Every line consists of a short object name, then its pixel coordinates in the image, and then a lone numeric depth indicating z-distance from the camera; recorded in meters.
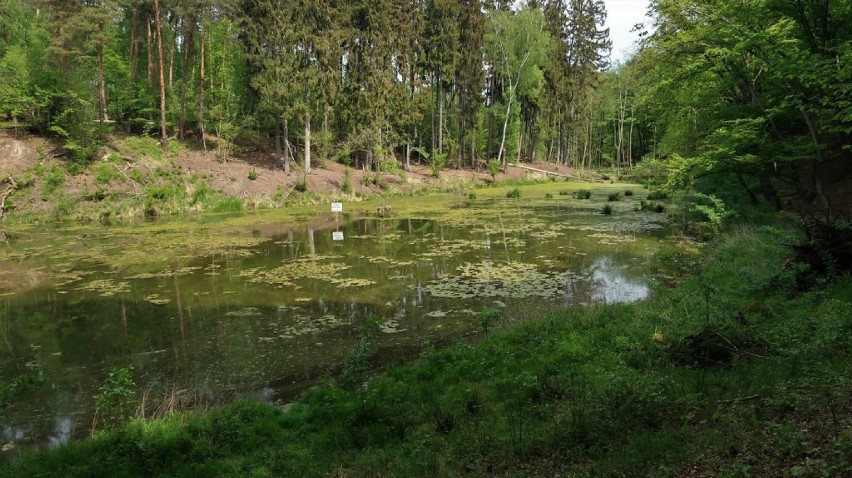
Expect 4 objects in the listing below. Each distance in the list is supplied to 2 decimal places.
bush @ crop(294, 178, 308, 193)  32.56
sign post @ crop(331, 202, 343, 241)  26.23
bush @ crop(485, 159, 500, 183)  45.59
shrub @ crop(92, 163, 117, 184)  26.84
